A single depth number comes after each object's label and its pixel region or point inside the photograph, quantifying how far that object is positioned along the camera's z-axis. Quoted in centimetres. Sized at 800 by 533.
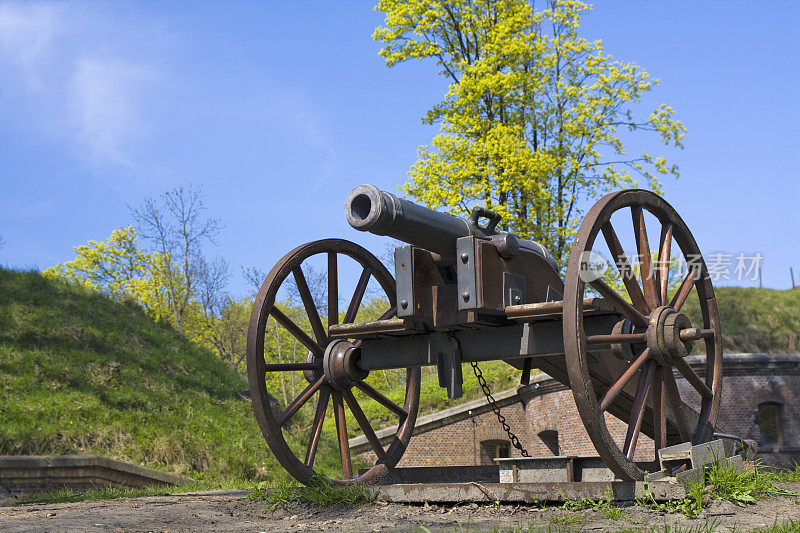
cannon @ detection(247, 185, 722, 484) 589
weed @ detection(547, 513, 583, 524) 533
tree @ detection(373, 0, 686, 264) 2023
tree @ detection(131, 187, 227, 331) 3478
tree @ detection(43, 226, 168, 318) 3700
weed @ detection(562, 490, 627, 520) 541
